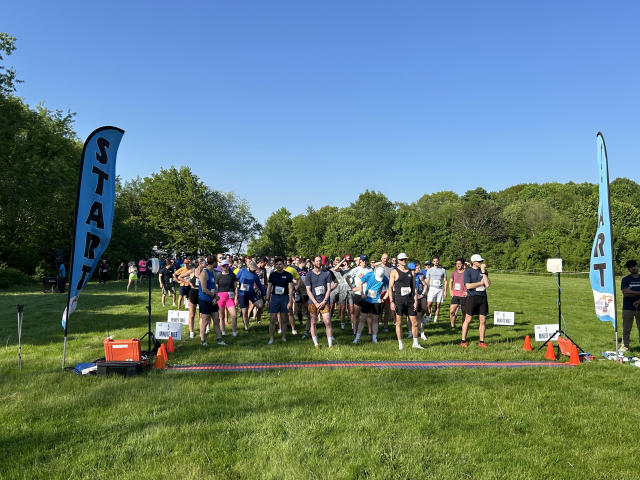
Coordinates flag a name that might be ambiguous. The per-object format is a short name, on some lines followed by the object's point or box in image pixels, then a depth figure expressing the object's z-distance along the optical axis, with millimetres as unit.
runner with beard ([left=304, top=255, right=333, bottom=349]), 9117
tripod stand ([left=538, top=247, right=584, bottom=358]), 8398
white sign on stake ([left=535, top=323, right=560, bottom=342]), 8867
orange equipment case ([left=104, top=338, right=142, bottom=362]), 6945
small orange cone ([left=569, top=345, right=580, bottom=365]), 7805
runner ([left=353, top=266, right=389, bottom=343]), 9836
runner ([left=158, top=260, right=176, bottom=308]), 16222
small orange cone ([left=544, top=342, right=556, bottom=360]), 8164
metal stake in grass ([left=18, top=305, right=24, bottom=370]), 7063
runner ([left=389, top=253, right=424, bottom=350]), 8945
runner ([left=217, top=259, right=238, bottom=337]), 10031
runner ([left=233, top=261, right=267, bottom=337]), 10789
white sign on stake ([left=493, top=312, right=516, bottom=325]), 10688
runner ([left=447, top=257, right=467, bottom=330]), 11109
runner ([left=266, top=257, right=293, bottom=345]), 9508
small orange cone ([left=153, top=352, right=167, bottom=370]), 7359
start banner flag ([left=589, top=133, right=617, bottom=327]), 7750
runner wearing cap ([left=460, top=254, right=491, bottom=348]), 9156
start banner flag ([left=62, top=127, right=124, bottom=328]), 7043
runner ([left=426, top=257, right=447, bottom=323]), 12188
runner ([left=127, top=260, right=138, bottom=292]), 22703
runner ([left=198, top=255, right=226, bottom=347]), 9195
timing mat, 7398
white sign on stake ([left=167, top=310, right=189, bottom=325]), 9484
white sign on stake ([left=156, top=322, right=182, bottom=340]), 8766
